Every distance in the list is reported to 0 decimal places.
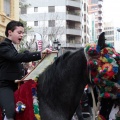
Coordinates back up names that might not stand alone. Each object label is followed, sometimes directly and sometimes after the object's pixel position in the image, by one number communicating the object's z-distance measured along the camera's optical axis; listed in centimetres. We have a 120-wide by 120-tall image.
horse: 405
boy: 409
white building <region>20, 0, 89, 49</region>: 5855
